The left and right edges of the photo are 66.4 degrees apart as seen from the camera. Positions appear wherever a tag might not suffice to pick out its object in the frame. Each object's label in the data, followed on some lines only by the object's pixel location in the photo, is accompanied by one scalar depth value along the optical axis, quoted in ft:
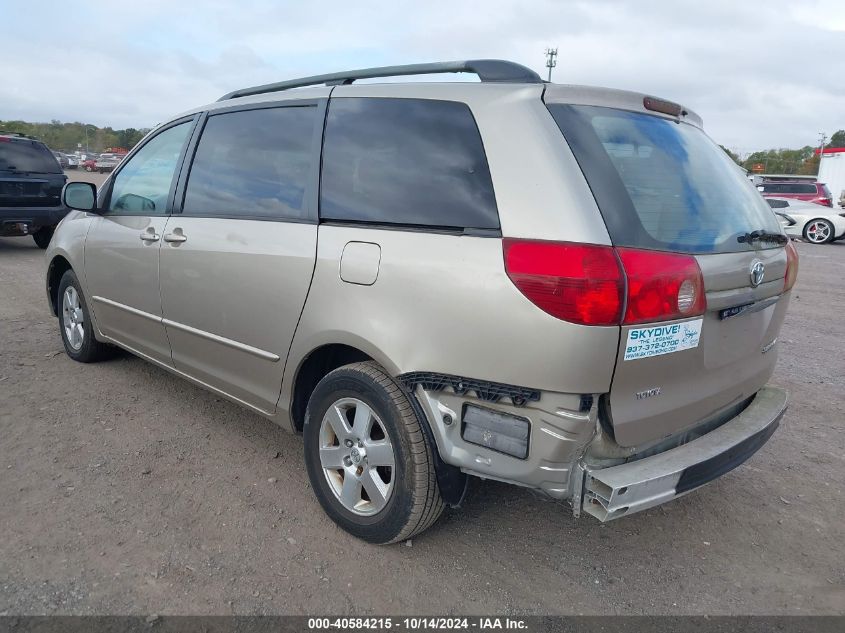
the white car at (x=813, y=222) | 57.16
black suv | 33.37
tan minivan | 7.00
